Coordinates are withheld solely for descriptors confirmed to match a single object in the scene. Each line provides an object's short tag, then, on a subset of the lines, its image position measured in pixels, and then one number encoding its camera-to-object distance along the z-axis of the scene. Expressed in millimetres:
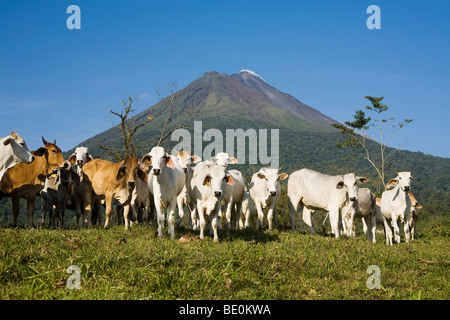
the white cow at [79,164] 13883
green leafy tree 37719
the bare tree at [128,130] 22566
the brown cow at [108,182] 11820
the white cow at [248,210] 16344
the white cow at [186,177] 13906
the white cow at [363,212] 13883
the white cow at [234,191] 13453
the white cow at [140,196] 13345
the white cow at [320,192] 13625
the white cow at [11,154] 10938
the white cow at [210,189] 10836
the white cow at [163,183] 10688
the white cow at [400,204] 14250
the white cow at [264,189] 14664
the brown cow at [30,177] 11656
